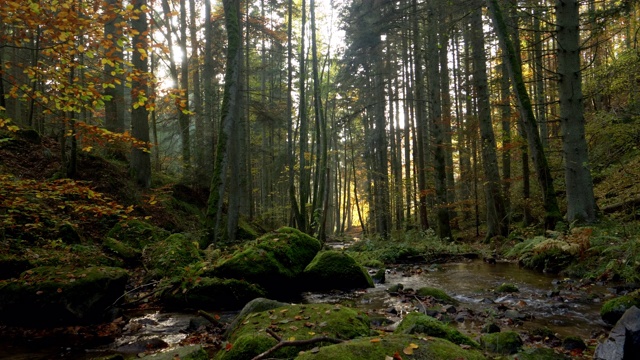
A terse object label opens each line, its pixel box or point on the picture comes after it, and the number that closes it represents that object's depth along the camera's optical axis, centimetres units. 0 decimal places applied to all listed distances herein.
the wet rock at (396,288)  766
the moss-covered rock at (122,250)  903
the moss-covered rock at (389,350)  268
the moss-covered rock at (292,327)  357
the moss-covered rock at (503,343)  397
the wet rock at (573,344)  407
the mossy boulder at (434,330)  384
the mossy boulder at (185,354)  372
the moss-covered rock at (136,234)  1038
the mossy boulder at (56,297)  550
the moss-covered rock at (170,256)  795
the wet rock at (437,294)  665
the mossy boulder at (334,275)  845
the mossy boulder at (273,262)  755
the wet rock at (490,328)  473
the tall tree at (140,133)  1334
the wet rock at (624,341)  327
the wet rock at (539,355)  354
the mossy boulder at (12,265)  621
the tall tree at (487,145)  1390
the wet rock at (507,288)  701
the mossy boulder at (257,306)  499
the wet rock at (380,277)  929
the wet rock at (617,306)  456
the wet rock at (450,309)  588
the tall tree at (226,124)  1059
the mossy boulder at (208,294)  691
